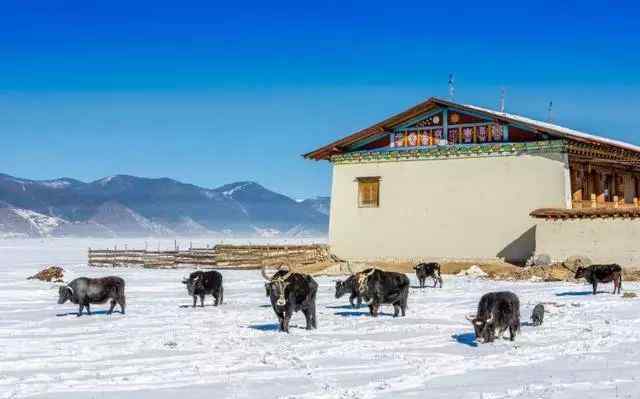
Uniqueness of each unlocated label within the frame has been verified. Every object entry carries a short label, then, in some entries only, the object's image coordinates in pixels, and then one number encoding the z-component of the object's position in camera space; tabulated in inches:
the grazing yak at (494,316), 538.9
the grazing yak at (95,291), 751.1
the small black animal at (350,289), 767.1
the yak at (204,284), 812.6
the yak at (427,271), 1037.2
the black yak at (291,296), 610.5
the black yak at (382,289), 708.0
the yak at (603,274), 895.1
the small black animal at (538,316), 631.8
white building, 1326.3
